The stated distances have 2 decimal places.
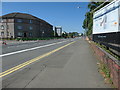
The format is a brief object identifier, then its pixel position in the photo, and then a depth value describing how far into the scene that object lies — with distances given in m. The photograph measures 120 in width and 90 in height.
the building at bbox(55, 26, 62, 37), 119.75
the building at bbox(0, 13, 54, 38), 46.17
